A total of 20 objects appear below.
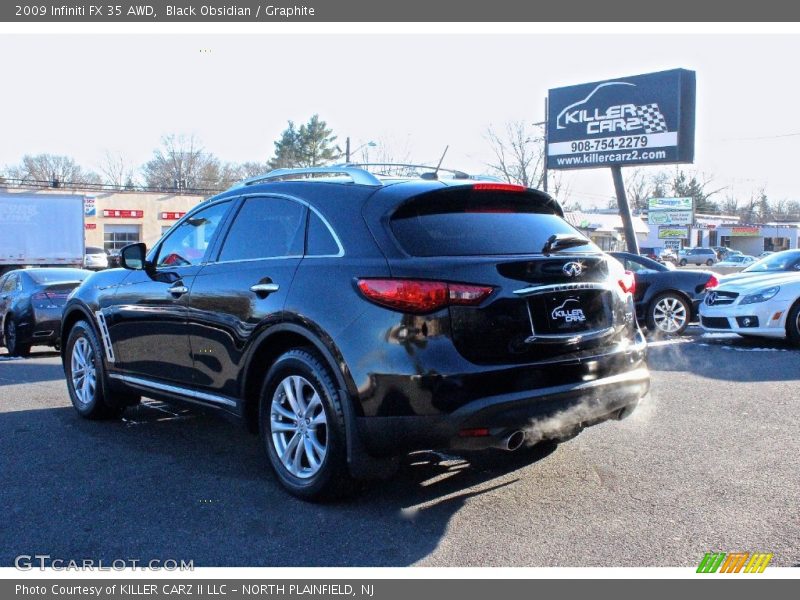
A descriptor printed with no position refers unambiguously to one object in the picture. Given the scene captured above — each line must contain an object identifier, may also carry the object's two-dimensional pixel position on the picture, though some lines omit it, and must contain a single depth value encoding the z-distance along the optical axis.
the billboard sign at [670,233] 71.12
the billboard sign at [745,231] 90.25
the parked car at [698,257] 64.31
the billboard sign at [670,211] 73.25
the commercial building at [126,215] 46.06
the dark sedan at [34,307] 12.41
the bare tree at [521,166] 45.47
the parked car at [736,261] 52.66
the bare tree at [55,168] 71.25
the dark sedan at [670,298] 12.20
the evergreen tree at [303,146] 59.91
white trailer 27.73
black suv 3.77
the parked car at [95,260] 33.41
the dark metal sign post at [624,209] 25.38
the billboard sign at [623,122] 23.58
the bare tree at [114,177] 73.12
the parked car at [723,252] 68.72
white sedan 10.25
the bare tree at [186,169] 67.00
